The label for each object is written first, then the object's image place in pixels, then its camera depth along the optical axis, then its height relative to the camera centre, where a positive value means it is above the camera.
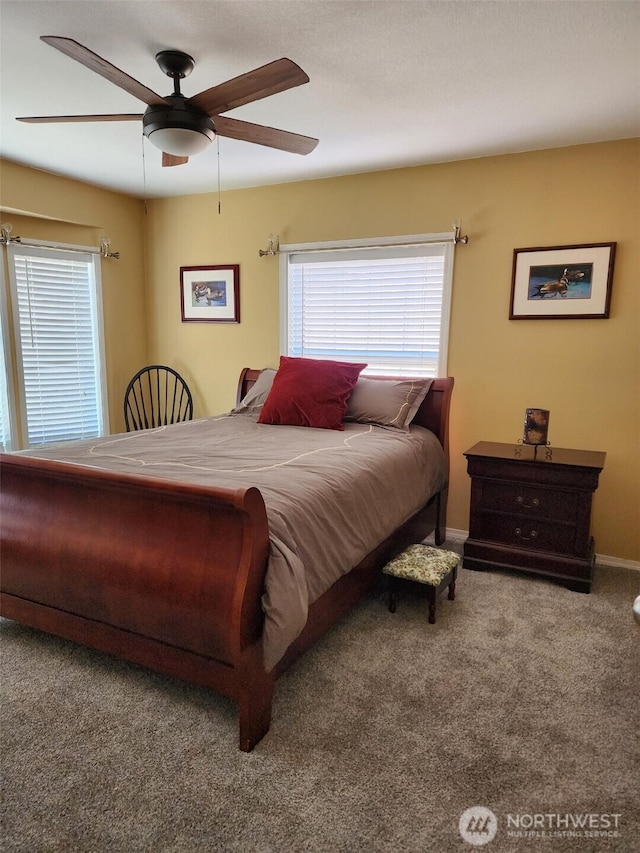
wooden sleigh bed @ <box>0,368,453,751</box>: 1.53 -0.78
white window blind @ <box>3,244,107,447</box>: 3.71 -0.10
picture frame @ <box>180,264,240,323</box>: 4.14 +0.32
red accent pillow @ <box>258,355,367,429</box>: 3.19 -0.36
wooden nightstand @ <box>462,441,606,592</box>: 2.72 -0.92
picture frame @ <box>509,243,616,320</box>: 2.96 +0.34
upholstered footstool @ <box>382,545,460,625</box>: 2.34 -1.05
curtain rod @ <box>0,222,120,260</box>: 3.54 +0.62
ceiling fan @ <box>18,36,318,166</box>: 1.70 +0.84
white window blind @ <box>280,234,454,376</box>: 3.47 +0.24
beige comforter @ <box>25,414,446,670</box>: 1.61 -0.58
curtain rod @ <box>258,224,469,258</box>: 3.31 +0.63
